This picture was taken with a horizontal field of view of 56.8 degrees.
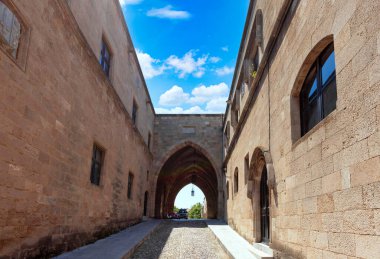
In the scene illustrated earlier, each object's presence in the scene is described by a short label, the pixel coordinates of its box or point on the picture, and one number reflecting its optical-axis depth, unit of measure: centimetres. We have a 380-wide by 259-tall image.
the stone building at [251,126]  315
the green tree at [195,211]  6859
